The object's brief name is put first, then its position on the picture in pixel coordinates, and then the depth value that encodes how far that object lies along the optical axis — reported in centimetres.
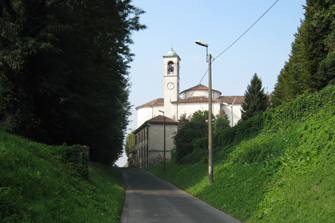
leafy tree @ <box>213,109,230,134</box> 6733
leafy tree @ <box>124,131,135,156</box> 10569
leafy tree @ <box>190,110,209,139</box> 7362
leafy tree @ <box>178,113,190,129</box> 7100
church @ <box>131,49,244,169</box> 6328
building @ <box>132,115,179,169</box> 6225
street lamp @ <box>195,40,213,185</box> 1680
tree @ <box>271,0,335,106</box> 2217
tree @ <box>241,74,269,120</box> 4975
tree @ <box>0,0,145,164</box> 1594
